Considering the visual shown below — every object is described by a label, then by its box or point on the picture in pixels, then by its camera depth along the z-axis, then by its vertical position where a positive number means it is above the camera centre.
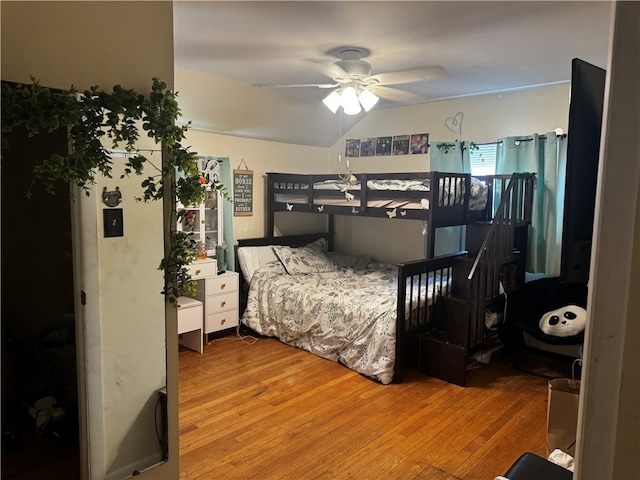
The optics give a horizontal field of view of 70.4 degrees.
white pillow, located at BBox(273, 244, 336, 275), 4.71 -0.65
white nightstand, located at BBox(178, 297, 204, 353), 3.90 -1.08
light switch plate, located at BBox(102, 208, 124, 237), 1.47 -0.09
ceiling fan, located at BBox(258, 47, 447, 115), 2.84 +0.81
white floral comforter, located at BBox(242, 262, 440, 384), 3.52 -0.97
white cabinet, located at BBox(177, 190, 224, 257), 4.32 -0.26
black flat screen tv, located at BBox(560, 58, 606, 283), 1.04 +0.08
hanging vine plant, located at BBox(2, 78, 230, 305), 1.27 +0.18
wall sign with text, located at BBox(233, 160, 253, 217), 4.77 +0.06
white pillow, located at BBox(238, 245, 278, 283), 4.61 -0.62
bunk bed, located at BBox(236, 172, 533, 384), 3.52 -0.77
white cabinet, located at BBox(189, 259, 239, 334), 4.10 -0.90
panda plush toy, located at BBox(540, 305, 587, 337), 3.38 -0.88
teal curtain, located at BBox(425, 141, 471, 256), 4.46 +0.36
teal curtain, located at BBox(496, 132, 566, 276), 3.90 +0.11
